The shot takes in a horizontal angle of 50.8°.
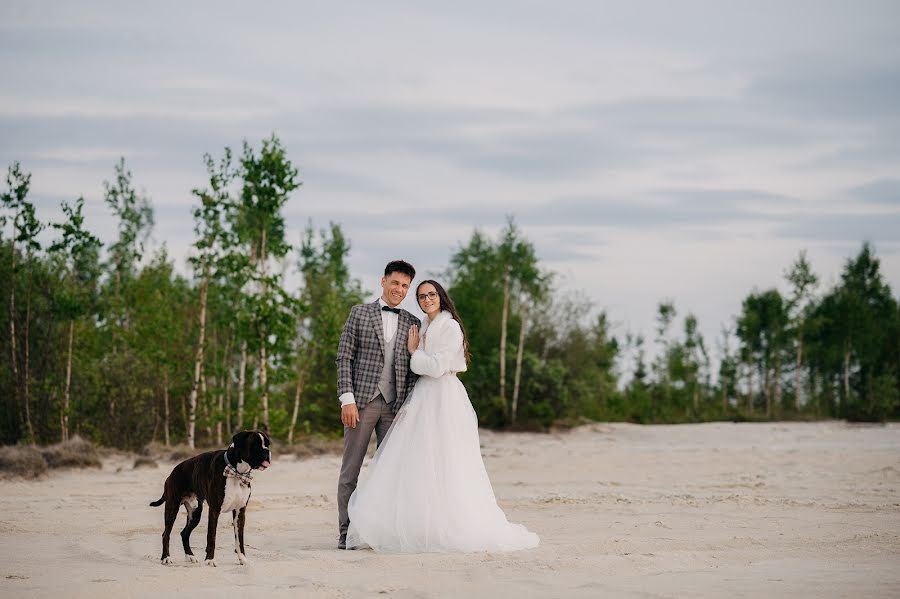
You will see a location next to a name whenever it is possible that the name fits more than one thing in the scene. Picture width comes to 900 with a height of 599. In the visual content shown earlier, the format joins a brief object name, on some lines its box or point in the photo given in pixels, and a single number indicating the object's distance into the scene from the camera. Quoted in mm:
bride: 7805
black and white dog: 6605
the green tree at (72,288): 19162
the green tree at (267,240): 19859
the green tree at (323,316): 23438
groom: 8391
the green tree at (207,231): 20234
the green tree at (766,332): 41438
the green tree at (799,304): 41188
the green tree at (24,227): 19844
